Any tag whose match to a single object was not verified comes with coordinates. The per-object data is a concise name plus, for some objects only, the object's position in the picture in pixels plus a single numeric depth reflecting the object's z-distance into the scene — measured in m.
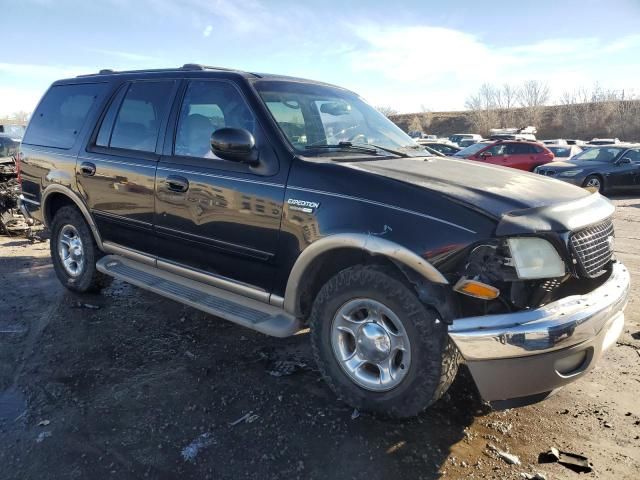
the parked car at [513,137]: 19.41
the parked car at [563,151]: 19.48
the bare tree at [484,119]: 63.84
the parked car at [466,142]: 34.92
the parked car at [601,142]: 28.32
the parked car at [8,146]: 10.66
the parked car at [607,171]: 14.45
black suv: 2.52
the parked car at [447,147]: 18.92
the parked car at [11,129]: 16.83
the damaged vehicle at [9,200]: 8.23
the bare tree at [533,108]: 63.59
